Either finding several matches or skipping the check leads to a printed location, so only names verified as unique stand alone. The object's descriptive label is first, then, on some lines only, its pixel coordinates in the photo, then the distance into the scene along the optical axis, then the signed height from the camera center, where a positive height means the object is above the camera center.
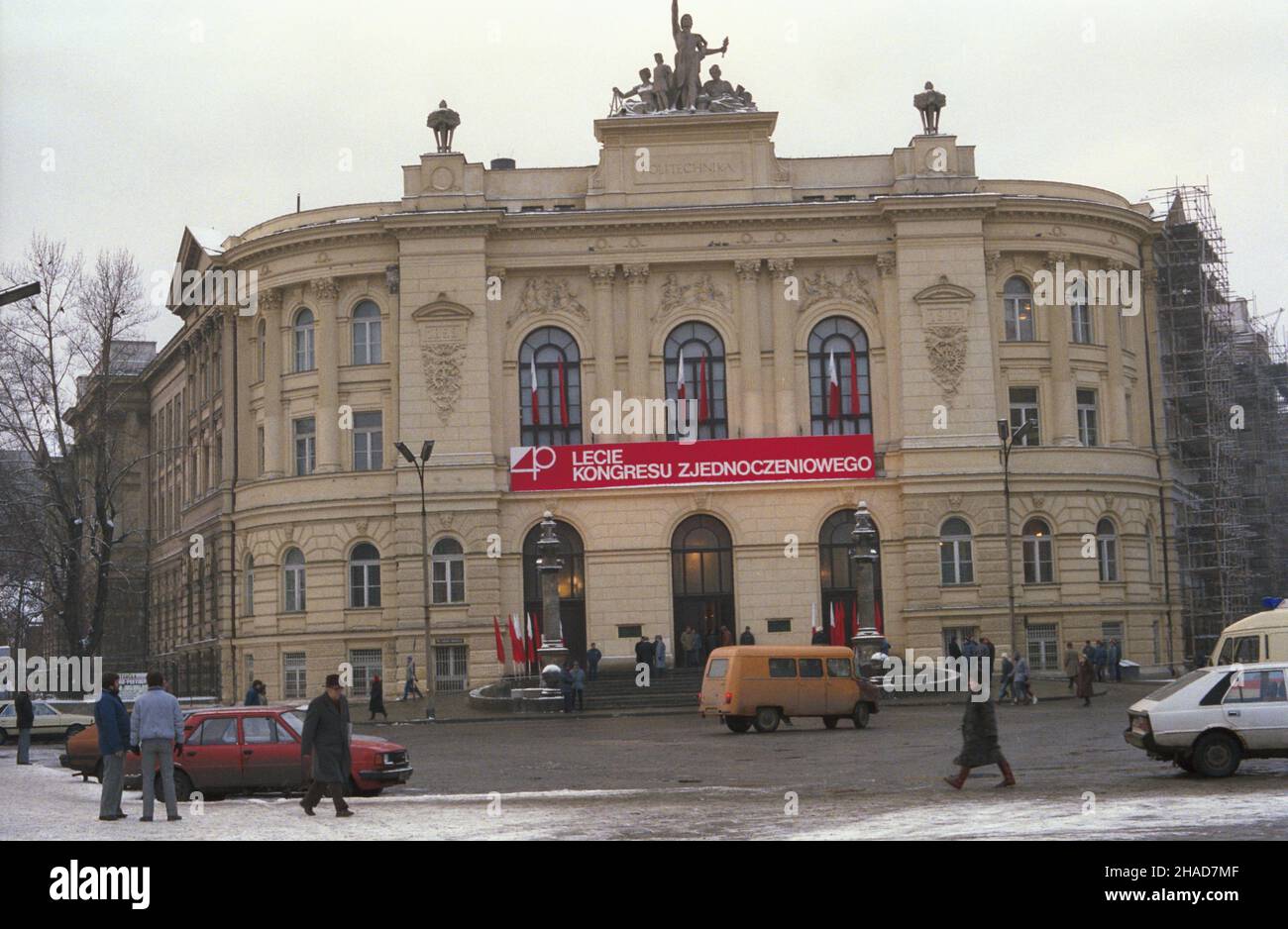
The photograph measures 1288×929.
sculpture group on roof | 56.19 +17.69
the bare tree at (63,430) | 53.66 +6.67
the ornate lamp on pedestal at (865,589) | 48.41 +0.42
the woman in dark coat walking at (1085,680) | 42.34 -2.18
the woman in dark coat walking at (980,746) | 21.70 -1.93
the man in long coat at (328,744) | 19.53 -1.46
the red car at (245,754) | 24.27 -1.92
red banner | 54.41 +4.82
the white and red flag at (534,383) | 55.69 +7.81
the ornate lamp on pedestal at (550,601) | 47.50 +0.37
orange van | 36.06 -1.79
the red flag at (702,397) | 55.62 +7.14
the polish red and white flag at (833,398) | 55.59 +6.96
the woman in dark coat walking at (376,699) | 46.69 -2.27
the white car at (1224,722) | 22.27 -1.75
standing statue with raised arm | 56.34 +18.89
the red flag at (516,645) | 49.56 -0.90
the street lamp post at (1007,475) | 48.78 +3.61
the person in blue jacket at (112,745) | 20.23 -1.46
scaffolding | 62.16 +6.69
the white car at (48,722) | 46.50 -2.59
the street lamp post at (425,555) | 47.01 +1.90
